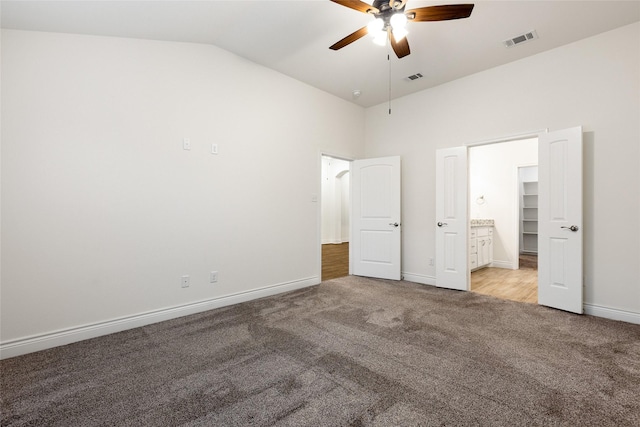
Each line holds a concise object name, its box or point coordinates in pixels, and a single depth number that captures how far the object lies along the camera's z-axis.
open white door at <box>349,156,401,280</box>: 4.80
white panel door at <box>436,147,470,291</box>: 4.12
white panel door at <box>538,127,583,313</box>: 3.16
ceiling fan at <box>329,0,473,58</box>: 2.16
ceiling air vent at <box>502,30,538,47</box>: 3.13
